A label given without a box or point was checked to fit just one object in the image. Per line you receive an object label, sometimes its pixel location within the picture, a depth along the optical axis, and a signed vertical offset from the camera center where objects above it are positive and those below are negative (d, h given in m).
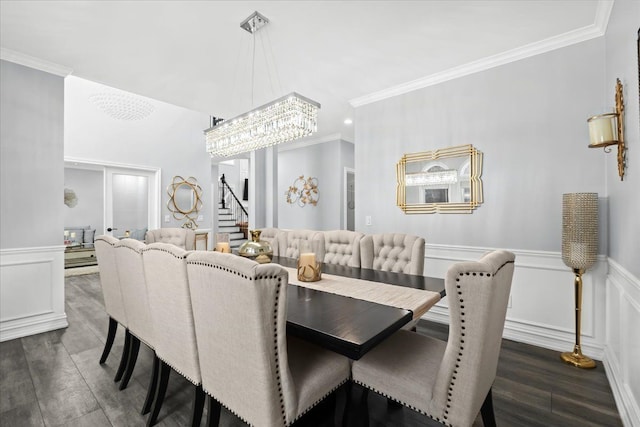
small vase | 2.42 -0.29
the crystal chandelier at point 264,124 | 2.42 +0.85
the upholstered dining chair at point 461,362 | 1.04 -0.61
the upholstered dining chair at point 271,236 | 3.19 -0.25
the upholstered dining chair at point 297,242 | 2.74 -0.27
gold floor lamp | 2.17 -0.20
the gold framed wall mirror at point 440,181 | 2.91 +0.36
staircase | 8.73 -0.33
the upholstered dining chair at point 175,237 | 3.48 -0.26
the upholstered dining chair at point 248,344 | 0.98 -0.48
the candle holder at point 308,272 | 1.93 -0.38
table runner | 1.48 -0.45
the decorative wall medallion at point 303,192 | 5.95 +0.49
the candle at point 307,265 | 1.93 -0.34
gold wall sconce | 1.79 +0.53
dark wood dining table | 1.07 -0.45
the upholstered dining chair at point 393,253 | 2.26 -0.32
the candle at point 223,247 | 2.50 -0.28
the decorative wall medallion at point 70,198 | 7.57 +0.48
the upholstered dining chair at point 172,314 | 1.30 -0.47
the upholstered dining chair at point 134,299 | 1.67 -0.51
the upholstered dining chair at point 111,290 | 1.98 -0.54
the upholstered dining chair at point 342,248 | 2.53 -0.30
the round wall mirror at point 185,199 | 5.93 +0.34
